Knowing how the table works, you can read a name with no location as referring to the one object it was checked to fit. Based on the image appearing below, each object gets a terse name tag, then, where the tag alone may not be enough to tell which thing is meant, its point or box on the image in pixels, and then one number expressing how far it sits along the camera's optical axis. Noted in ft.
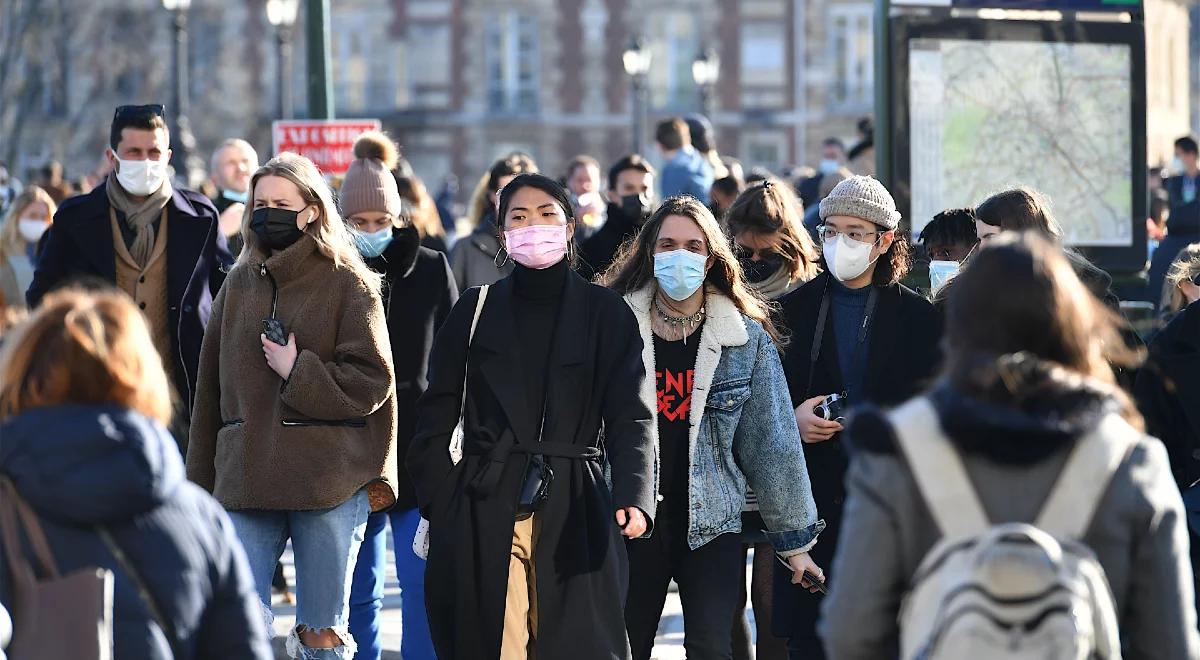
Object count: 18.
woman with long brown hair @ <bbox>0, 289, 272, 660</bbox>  23.48
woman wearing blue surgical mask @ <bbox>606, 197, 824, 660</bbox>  39.60
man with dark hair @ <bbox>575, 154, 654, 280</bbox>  59.82
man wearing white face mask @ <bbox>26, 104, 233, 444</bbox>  46.39
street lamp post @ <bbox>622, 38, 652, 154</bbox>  192.40
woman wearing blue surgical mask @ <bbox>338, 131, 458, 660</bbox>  46.06
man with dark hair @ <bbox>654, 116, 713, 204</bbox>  77.00
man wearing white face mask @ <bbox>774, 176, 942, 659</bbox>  39.99
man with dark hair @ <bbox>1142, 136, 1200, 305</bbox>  75.10
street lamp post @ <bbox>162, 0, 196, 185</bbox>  148.66
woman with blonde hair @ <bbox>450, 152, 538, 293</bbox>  61.41
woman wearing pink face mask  35.83
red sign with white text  77.61
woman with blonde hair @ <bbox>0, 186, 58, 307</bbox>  67.72
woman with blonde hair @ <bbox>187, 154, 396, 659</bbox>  40.34
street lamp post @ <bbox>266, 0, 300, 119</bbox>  126.62
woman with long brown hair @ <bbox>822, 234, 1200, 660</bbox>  21.91
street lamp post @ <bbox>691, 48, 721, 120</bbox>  208.64
